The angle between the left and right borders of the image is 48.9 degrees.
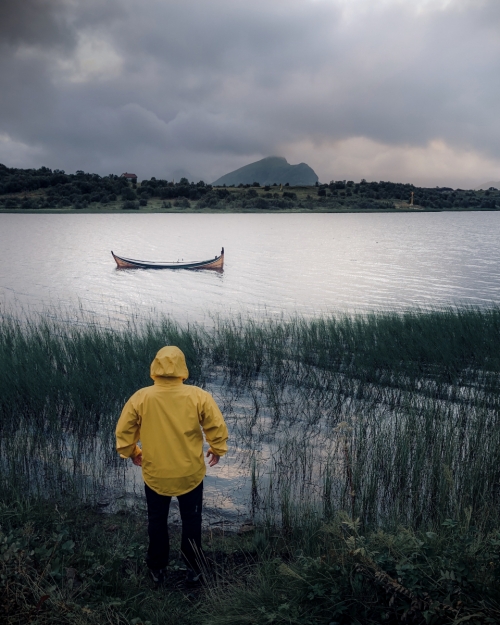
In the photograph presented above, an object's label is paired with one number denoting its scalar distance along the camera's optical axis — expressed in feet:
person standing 14.35
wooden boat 105.57
